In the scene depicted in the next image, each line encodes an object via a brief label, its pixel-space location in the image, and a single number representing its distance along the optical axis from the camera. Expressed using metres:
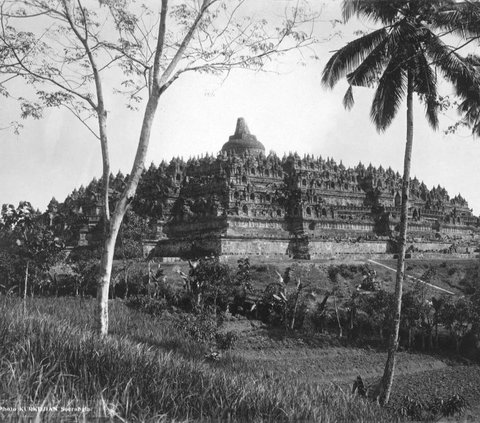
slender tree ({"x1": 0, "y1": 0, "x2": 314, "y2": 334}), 13.45
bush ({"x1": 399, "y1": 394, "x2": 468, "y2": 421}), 18.52
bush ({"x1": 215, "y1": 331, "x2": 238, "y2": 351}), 22.58
